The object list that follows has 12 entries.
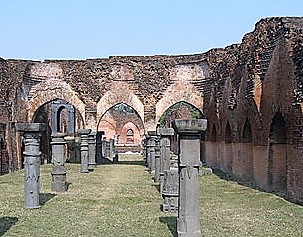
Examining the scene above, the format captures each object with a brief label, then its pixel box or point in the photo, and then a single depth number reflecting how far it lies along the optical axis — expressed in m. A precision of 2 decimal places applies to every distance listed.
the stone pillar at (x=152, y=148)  19.47
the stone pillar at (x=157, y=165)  17.28
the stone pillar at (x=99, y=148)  28.75
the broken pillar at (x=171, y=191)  10.77
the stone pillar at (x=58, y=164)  14.44
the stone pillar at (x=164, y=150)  14.67
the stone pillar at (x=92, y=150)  24.24
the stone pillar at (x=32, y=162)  11.25
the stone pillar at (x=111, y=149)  37.98
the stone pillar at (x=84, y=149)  21.69
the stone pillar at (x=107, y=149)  36.44
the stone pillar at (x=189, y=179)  7.89
